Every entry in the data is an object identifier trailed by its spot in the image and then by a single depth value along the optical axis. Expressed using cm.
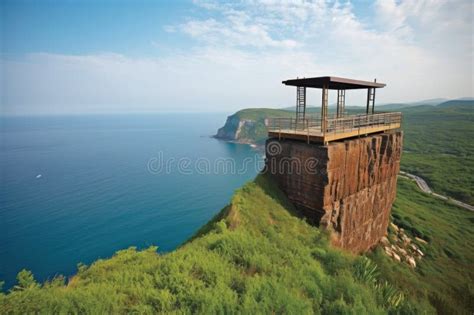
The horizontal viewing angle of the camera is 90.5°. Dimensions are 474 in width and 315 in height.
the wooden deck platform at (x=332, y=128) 1595
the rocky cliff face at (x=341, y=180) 1551
